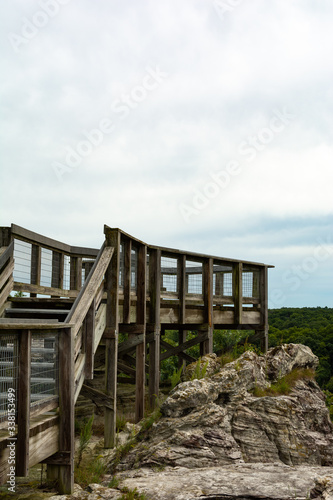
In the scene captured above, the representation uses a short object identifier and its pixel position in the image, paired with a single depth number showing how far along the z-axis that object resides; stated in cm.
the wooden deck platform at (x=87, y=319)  497
